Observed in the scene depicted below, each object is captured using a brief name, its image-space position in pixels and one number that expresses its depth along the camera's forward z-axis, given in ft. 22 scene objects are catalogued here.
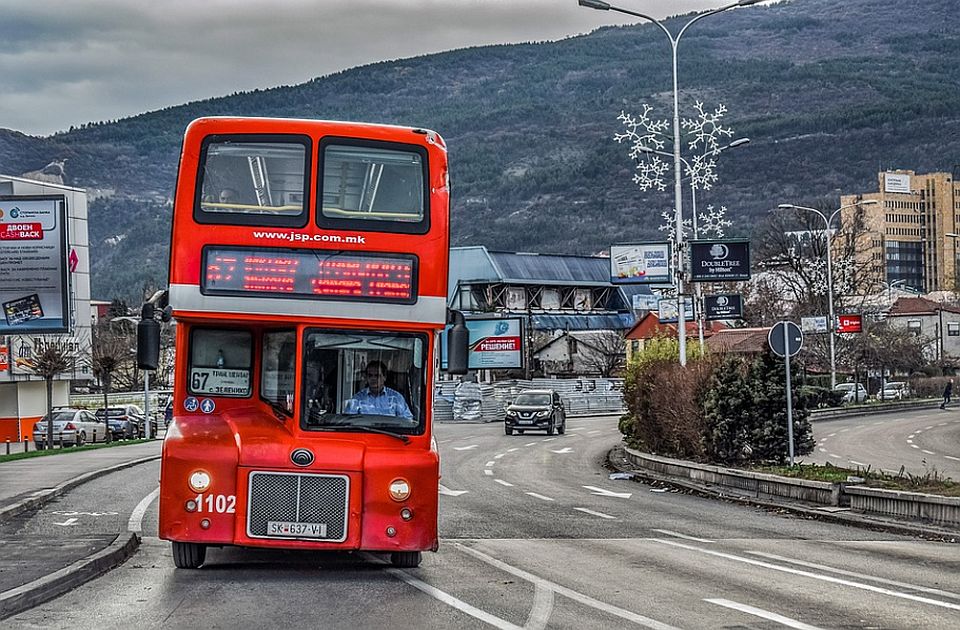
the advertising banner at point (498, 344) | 260.42
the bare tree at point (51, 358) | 161.58
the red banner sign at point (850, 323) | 205.05
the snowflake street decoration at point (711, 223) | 146.10
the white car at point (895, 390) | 305.90
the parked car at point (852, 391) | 266.77
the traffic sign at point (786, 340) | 79.25
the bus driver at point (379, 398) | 43.83
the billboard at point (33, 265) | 103.60
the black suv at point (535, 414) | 172.24
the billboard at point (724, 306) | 130.52
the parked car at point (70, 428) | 172.96
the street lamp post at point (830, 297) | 211.82
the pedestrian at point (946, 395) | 248.73
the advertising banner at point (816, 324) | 182.60
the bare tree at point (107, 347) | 179.42
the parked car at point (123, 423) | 195.21
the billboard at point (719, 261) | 115.14
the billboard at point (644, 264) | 121.19
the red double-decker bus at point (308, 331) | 42.11
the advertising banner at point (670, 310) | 131.44
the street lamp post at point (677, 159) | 113.60
